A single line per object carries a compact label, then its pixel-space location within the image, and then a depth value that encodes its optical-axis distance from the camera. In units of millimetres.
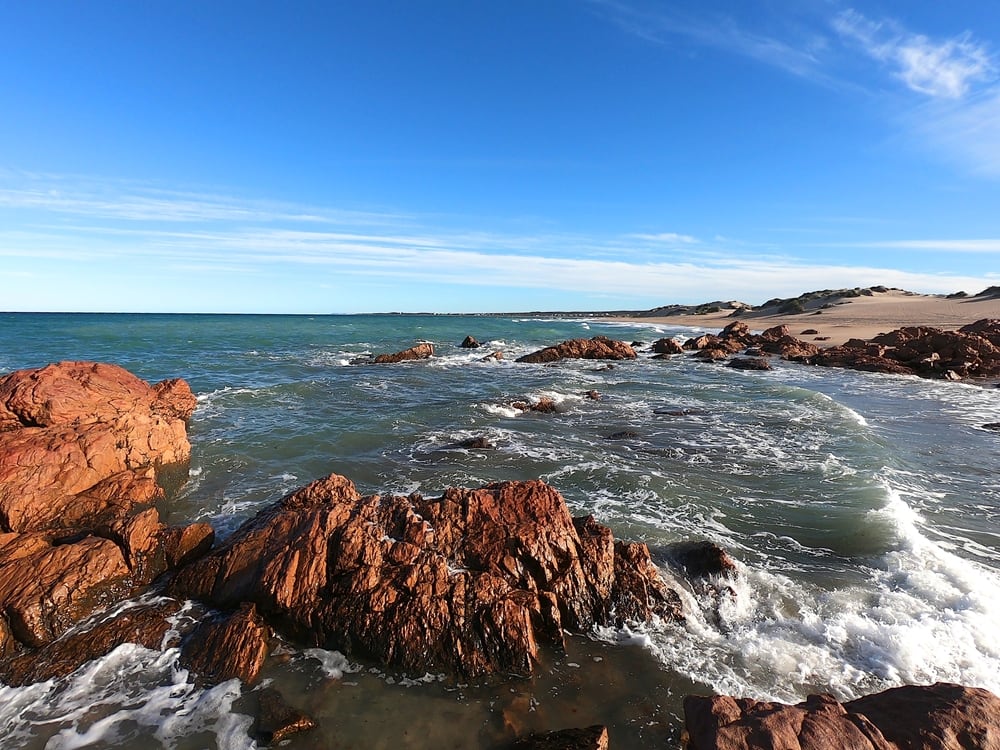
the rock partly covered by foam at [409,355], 32438
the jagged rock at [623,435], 13906
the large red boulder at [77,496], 5938
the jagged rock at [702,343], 38919
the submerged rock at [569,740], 4191
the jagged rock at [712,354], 33784
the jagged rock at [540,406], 17391
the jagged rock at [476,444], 12797
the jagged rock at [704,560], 6738
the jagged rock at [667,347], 37625
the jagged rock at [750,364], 28812
